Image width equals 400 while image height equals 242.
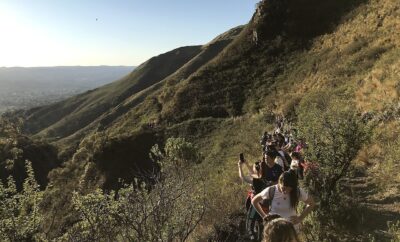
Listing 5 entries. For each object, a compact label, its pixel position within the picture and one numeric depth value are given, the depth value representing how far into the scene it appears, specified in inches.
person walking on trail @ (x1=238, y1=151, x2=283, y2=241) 289.9
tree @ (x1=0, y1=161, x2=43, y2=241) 377.7
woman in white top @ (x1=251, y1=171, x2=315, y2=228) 215.8
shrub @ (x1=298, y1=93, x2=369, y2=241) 372.2
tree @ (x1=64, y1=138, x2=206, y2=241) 239.8
